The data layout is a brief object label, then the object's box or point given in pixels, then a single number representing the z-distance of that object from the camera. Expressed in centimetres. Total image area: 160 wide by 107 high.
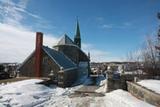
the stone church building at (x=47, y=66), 1227
